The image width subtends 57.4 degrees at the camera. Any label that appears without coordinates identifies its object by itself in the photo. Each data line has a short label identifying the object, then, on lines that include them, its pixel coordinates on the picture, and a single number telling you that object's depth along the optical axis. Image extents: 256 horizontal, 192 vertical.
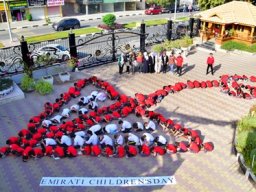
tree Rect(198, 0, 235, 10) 23.81
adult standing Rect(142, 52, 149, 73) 15.54
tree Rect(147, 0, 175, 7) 36.74
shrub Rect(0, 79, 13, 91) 12.78
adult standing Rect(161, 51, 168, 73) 15.53
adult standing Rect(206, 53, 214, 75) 15.32
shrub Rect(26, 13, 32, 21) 31.14
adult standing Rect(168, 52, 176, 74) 15.39
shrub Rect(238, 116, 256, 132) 9.99
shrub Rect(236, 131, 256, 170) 8.88
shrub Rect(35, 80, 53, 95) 13.41
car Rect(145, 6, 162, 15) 36.96
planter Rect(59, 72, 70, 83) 14.80
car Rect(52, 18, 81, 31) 26.77
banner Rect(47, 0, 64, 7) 32.11
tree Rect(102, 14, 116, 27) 27.91
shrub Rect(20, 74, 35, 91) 13.70
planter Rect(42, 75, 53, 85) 14.18
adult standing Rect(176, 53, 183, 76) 15.24
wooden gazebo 19.67
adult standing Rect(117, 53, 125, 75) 15.42
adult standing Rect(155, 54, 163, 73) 15.59
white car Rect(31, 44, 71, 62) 17.19
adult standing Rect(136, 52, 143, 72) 15.58
